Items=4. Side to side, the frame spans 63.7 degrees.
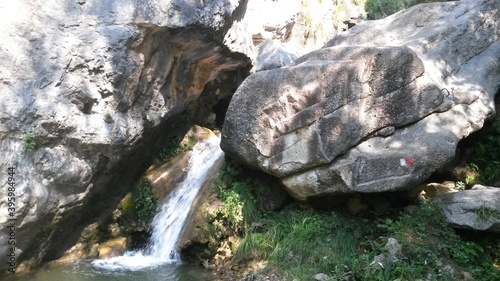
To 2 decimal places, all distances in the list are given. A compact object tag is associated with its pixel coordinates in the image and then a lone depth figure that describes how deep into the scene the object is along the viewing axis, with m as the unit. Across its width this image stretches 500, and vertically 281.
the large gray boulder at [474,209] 5.51
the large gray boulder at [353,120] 6.06
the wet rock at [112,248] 7.26
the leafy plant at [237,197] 6.97
